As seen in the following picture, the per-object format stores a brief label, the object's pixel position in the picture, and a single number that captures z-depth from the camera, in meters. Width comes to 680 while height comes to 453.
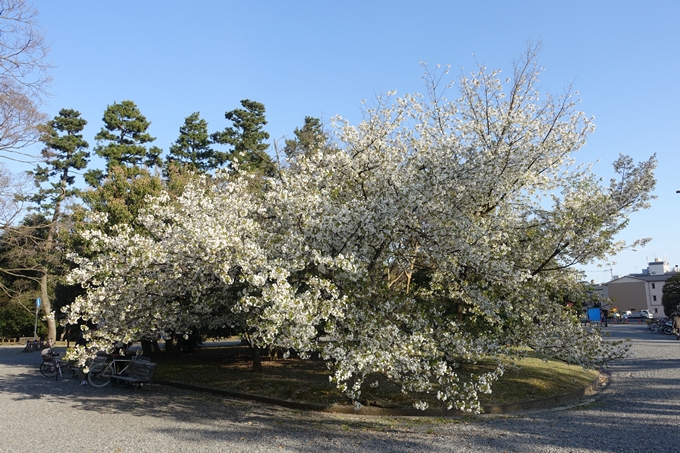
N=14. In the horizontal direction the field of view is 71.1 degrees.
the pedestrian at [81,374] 14.96
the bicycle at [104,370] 14.70
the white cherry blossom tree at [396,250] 8.74
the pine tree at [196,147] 52.88
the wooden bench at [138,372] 13.74
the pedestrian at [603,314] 51.28
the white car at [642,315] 68.91
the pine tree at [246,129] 51.75
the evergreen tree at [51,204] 22.03
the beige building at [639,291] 94.69
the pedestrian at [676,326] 33.80
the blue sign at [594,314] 47.63
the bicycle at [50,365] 16.34
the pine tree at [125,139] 48.62
